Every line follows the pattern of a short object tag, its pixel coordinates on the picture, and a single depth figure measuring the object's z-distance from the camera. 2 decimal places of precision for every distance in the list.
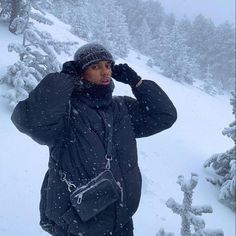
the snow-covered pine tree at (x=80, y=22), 37.34
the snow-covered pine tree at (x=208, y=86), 45.81
